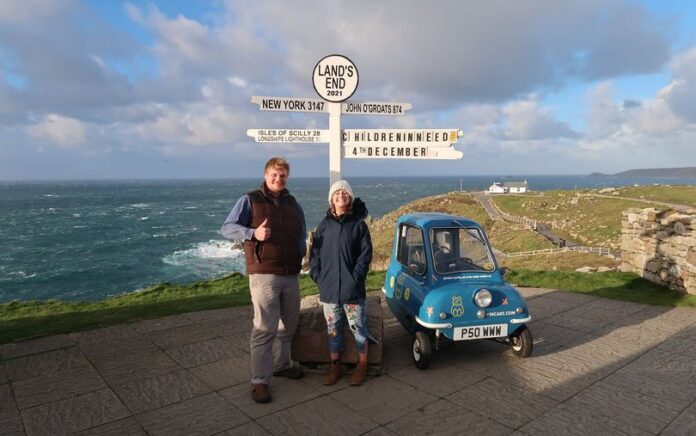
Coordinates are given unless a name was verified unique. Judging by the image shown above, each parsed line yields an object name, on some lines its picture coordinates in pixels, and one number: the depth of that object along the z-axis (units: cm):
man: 468
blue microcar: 548
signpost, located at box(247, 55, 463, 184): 768
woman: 498
